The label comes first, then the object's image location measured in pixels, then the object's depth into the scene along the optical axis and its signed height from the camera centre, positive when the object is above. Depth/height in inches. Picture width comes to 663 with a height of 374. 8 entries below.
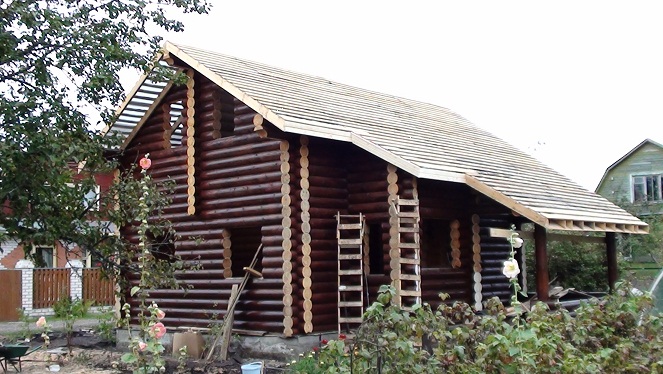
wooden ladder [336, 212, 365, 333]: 533.6 -9.4
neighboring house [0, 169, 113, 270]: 1197.1 +12.3
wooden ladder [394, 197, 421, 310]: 526.0 +1.4
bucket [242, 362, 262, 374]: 421.4 -58.8
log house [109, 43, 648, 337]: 532.7 +41.5
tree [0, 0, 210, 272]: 386.3 +71.5
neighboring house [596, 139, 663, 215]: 1601.9 +153.3
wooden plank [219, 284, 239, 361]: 540.4 -48.7
